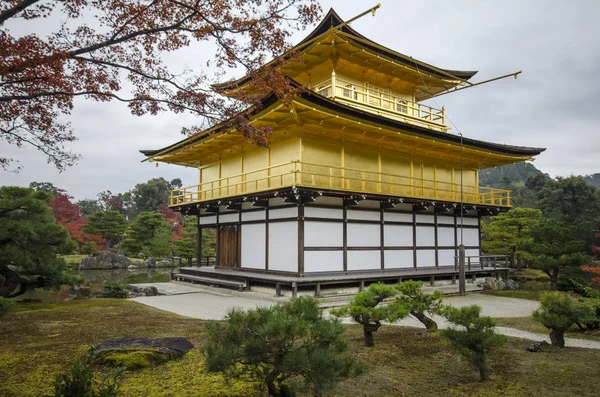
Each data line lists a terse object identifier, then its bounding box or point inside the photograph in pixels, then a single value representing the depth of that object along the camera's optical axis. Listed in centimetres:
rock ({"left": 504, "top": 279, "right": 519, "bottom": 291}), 1870
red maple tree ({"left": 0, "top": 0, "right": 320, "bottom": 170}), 538
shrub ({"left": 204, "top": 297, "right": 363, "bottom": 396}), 354
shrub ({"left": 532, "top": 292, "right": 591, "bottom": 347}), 659
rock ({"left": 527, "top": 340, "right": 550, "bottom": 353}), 667
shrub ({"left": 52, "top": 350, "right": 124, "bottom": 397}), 299
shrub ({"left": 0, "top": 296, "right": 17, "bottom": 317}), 698
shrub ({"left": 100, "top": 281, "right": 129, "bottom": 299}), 1464
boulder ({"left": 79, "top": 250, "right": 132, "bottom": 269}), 3325
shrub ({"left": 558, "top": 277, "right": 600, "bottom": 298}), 1697
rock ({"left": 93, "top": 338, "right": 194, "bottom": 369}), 550
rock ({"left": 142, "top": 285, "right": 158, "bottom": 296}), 1586
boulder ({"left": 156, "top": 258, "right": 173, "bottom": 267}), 3739
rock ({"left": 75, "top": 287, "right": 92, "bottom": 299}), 1449
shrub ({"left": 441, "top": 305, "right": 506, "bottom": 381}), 509
